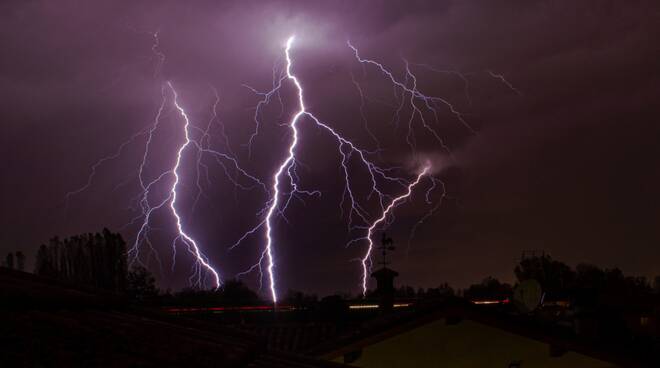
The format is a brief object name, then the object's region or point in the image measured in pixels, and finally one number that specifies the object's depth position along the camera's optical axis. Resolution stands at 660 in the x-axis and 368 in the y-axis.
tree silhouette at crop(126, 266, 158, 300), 34.03
